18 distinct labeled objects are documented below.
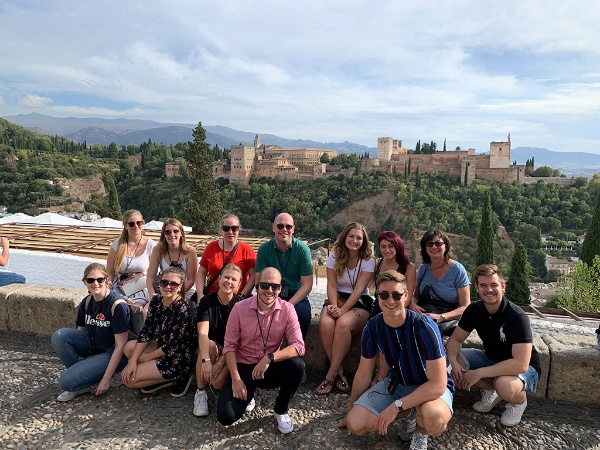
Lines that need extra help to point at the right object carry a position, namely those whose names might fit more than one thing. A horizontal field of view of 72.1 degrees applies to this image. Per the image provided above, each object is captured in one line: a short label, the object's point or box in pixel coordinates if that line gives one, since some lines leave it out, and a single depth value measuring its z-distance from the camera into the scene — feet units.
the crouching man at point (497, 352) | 7.65
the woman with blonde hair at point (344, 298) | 9.07
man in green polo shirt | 10.00
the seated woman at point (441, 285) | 9.29
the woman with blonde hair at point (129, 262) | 11.10
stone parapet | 8.50
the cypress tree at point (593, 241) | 59.88
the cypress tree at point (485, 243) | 63.67
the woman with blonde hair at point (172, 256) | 10.61
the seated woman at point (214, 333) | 8.32
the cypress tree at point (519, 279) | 60.70
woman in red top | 10.31
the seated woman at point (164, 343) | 8.68
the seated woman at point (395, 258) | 9.48
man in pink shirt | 7.88
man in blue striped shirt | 6.97
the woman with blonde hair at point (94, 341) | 8.67
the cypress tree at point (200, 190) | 60.64
